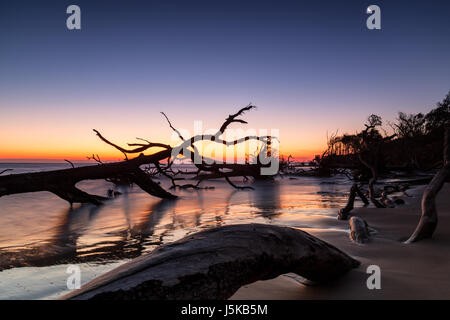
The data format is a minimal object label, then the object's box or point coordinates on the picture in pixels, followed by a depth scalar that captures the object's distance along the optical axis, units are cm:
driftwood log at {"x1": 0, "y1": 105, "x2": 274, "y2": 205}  687
